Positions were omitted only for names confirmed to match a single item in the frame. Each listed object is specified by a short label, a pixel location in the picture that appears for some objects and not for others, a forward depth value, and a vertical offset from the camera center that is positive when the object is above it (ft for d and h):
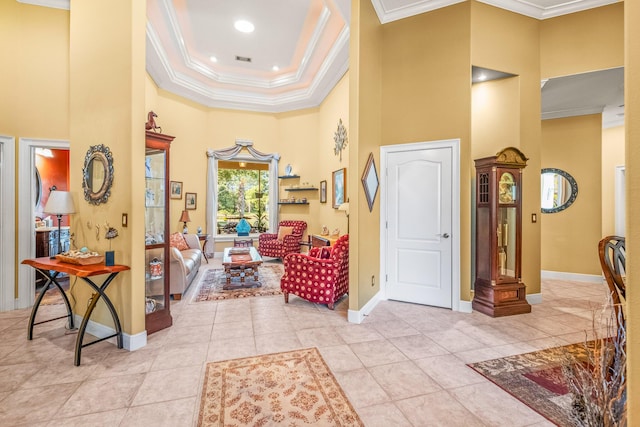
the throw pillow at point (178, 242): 18.30 -1.86
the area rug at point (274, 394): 6.10 -4.35
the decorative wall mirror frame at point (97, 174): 9.54 +1.31
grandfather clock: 12.07 -0.96
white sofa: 13.86 -3.05
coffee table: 15.71 -3.28
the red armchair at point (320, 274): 12.66 -2.78
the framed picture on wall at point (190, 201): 23.45 +0.99
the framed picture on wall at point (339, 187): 18.88 +1.82
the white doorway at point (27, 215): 12.68 -0.11
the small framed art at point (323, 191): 22.76 +1.77
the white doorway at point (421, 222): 12.55 -0.41
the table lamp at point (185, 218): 22.25 -0.40
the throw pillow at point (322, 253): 13.20 -1.83
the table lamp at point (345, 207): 16.96 +0.38
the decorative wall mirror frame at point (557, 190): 18.20 +1.55
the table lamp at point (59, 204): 9.82 +0.30
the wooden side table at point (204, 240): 22.09 -2.19
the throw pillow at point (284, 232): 23.91 -1.57
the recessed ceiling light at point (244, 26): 16.48 +10.97
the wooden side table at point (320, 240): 18.48 -1.84
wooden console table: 8.20 -2.02
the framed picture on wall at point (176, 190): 22.41 +1.82
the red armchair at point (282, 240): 22.74 -2.22
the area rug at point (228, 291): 14.69 -4.16
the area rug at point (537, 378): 6.48 -4.31
